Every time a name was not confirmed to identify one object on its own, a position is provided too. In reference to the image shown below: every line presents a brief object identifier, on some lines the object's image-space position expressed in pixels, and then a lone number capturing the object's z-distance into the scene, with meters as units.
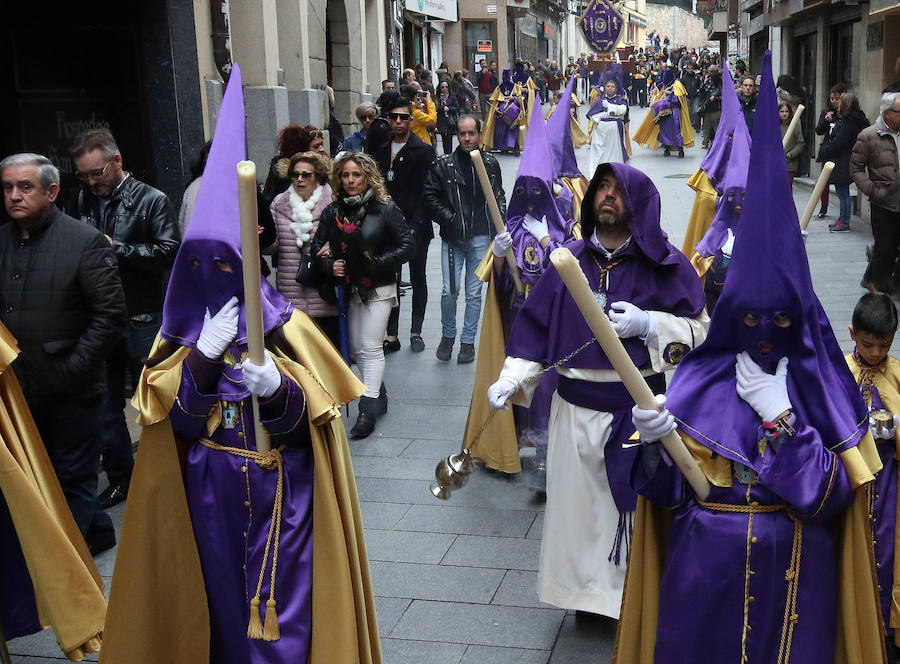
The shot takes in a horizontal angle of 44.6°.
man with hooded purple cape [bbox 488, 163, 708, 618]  4.42
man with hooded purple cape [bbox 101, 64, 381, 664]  3.61
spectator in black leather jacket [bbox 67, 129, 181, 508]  5.94
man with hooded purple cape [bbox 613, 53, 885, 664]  3.11
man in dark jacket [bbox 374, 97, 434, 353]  9.45
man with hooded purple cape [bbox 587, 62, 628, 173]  17.77
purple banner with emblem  22.47
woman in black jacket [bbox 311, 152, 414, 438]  7.14
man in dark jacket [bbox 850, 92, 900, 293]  10.03
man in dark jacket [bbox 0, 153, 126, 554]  4.94
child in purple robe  4.11
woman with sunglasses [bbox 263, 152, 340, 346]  7.39
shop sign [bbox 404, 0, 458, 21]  30.08
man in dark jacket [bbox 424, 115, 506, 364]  8.89
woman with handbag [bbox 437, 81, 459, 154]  23.89
